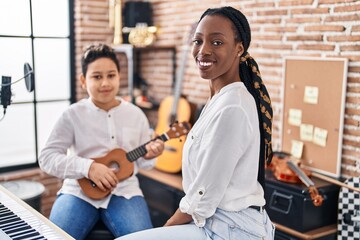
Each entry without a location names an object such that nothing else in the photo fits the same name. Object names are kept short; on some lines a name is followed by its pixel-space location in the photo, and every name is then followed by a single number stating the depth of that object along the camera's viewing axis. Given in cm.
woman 158
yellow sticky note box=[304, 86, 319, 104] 302
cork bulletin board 290
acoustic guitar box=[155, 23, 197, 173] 378
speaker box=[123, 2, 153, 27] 425
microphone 198
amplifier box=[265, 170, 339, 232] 267
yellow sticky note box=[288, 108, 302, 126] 316
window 393
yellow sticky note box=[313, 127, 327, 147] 299
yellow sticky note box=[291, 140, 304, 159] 316
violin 253
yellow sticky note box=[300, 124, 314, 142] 309
